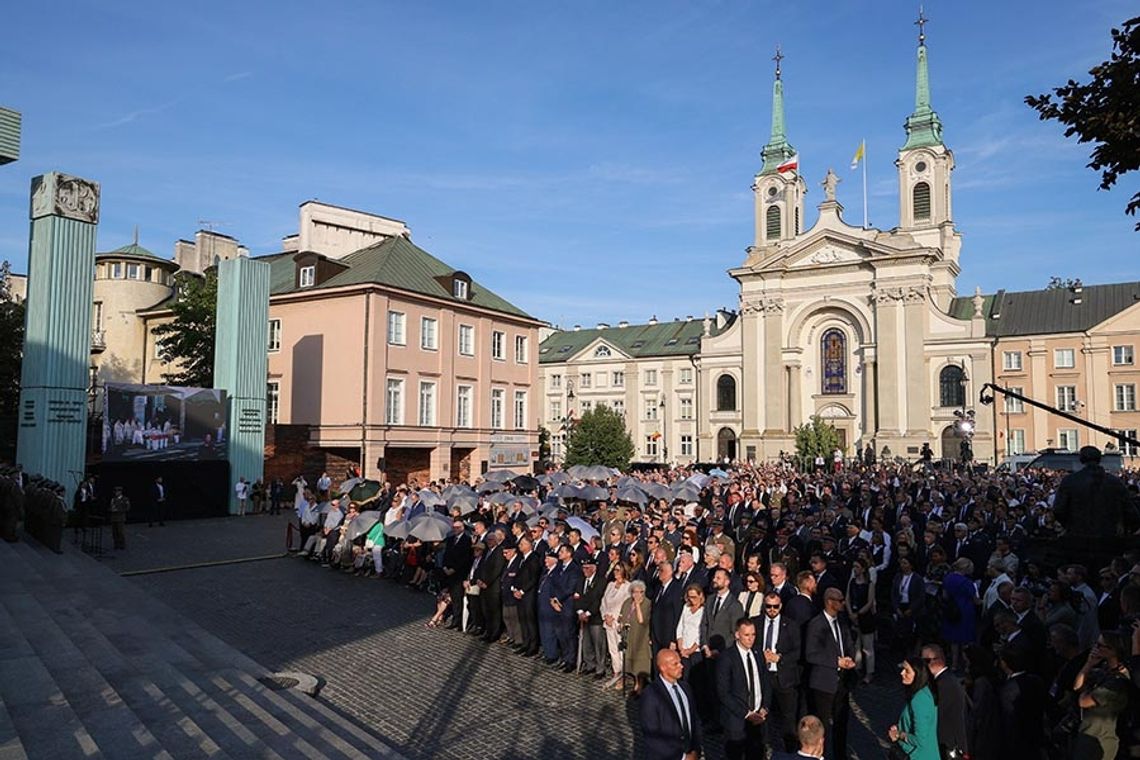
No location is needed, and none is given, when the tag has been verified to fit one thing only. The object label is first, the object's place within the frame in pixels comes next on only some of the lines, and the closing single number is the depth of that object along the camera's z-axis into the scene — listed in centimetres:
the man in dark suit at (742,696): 762
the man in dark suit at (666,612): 974
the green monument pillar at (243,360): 3020
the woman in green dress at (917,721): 639
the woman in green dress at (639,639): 992
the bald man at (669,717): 641
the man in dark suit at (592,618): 1141
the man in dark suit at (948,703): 643
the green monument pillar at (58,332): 2430
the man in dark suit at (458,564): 1431
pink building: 3725
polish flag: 7088
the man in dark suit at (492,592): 1334
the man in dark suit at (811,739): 519
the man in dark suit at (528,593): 1254
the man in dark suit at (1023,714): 643
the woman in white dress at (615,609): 1091
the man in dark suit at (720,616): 902
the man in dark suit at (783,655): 838
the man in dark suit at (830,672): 826
